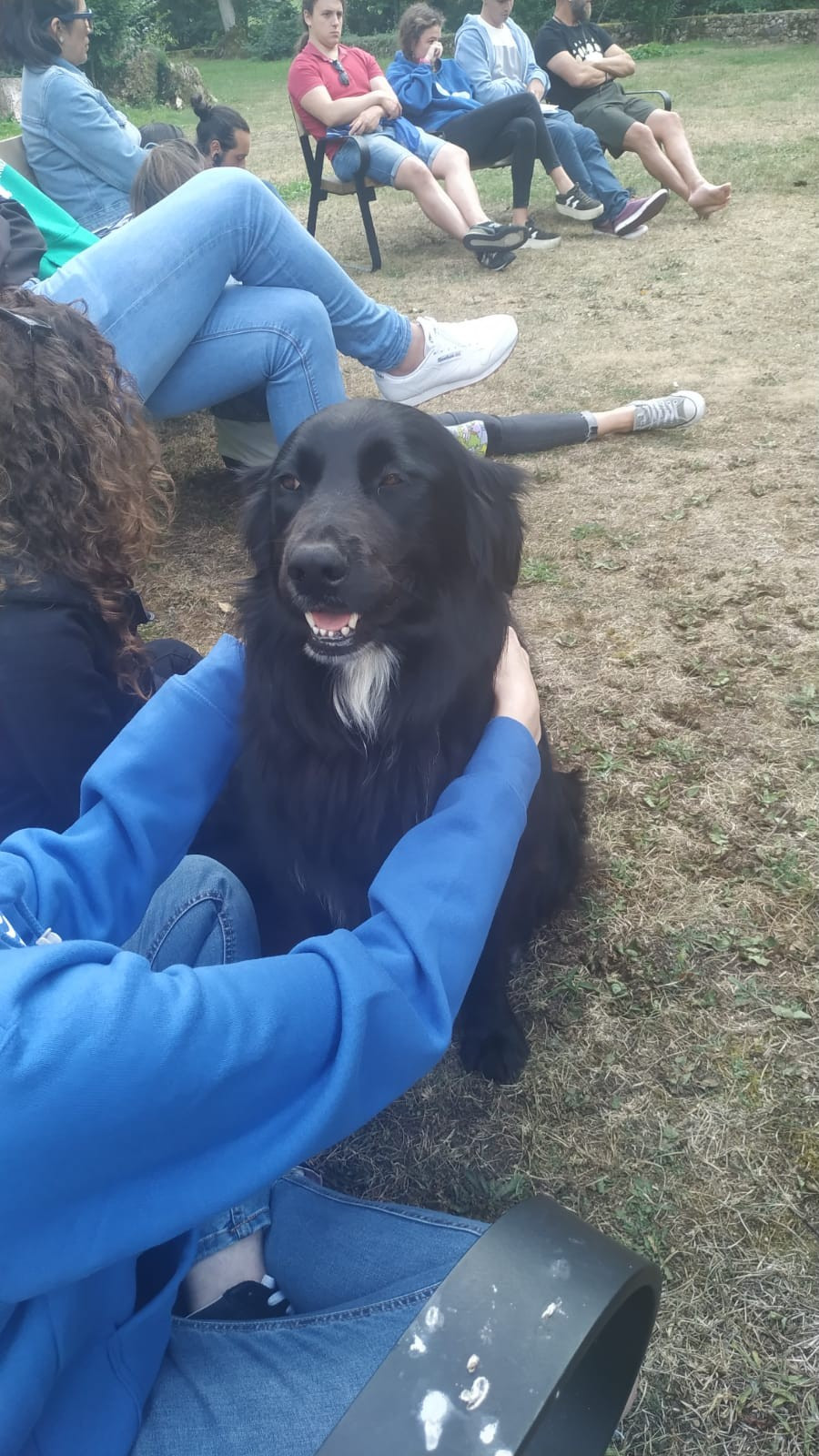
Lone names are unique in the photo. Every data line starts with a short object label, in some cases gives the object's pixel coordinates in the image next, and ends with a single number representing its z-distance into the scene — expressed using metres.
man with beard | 6.91
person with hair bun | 5.55
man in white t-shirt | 6.63
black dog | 1.62
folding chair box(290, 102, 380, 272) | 6.27
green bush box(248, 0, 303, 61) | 27.02
